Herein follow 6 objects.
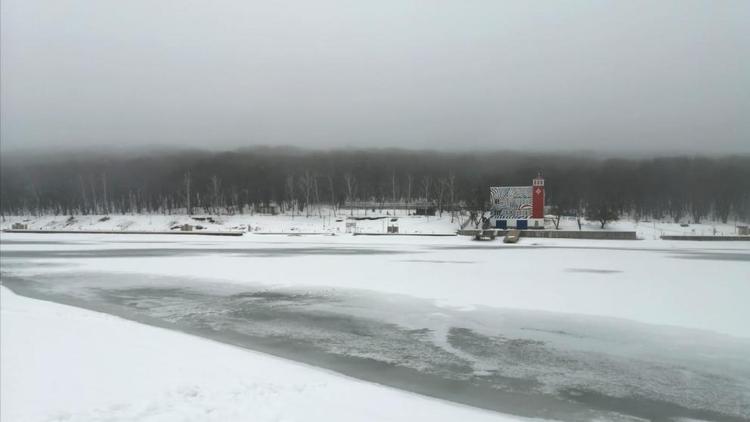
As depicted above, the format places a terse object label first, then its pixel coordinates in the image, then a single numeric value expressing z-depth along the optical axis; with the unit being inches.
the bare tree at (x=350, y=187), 3528.5
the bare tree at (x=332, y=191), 3586.4
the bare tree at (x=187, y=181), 3637.8
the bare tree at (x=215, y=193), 4001.0
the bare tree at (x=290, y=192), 3882.4
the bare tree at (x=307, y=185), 3599.9
